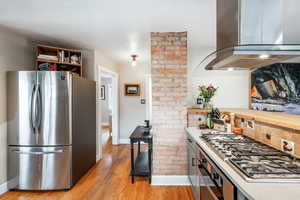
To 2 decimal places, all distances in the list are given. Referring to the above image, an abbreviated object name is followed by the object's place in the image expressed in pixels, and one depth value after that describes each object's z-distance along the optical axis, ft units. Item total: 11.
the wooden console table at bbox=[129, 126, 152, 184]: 9.07
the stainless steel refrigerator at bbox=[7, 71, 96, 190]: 8.31
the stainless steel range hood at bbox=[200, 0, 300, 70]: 4.07
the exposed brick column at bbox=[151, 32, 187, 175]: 9.03
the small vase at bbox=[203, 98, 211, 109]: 9.89
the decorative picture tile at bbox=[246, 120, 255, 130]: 6.62
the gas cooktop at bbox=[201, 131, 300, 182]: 3.48
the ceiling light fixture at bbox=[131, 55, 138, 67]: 13.35
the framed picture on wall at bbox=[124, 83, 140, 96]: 16.65
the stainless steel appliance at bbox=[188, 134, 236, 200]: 3.93
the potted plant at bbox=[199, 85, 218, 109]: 9.84
